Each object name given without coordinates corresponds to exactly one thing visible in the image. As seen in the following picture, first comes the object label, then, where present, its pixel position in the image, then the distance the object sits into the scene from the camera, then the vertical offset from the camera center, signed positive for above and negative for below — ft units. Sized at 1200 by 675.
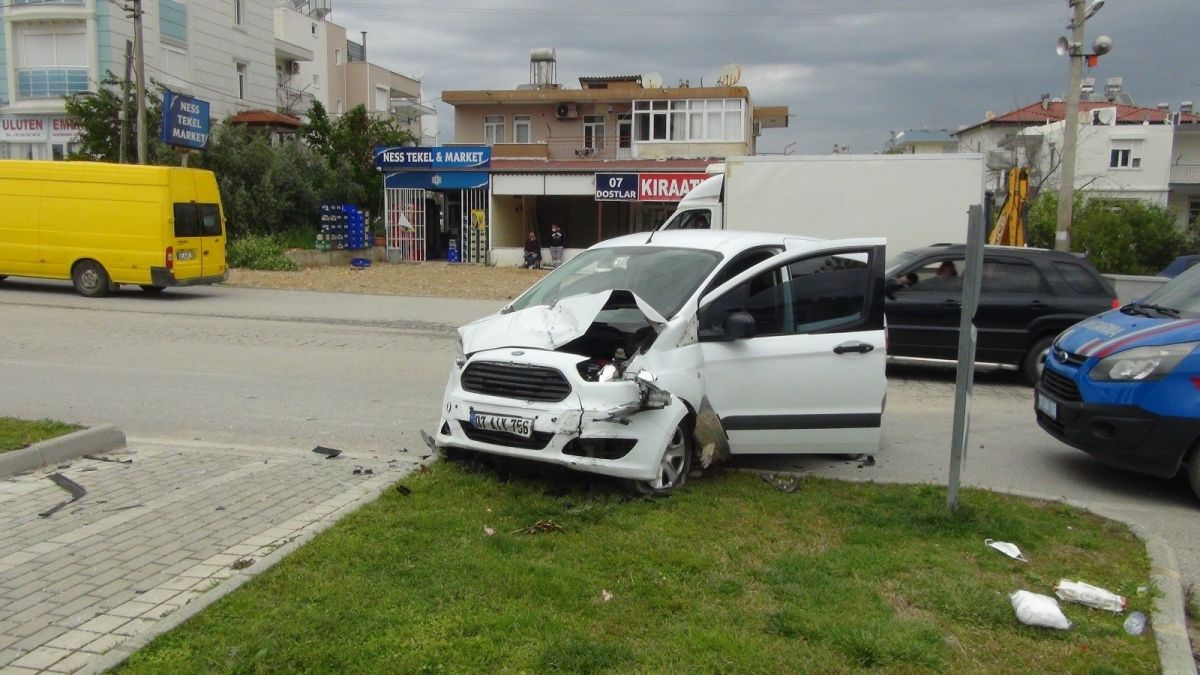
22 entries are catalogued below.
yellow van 57.98 +0.58
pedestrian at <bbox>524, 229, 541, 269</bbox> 115.14 -1.84
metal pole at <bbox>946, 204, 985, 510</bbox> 16.83 -1.95
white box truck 49.39 +2.68
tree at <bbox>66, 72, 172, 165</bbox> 103.40 +12.53
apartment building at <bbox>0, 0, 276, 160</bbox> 123.95 +24.77
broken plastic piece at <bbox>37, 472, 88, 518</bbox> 18.61 -5.33
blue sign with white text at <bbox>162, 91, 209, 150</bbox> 81.30 +10.30
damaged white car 18.48 -2.56
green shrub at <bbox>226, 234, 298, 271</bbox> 92.27 -2.13
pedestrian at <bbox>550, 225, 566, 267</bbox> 117.50 -0.93
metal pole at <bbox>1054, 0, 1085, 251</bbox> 62.75 +7.99
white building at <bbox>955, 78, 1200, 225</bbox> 167.32 +17.62
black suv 37.24 -2.32
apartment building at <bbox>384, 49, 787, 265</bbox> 116.37 +12.97
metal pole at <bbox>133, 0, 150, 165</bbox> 85.35 +12.76
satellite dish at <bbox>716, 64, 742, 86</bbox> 142.20 +26.05
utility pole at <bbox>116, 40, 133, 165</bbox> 93.61 +14.27
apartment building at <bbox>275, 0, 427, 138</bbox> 177.17 +34.84
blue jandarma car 21.03 -3.41
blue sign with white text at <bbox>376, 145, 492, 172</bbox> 116.67 +10.26
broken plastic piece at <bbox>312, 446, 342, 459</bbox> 23.16 -5.50
